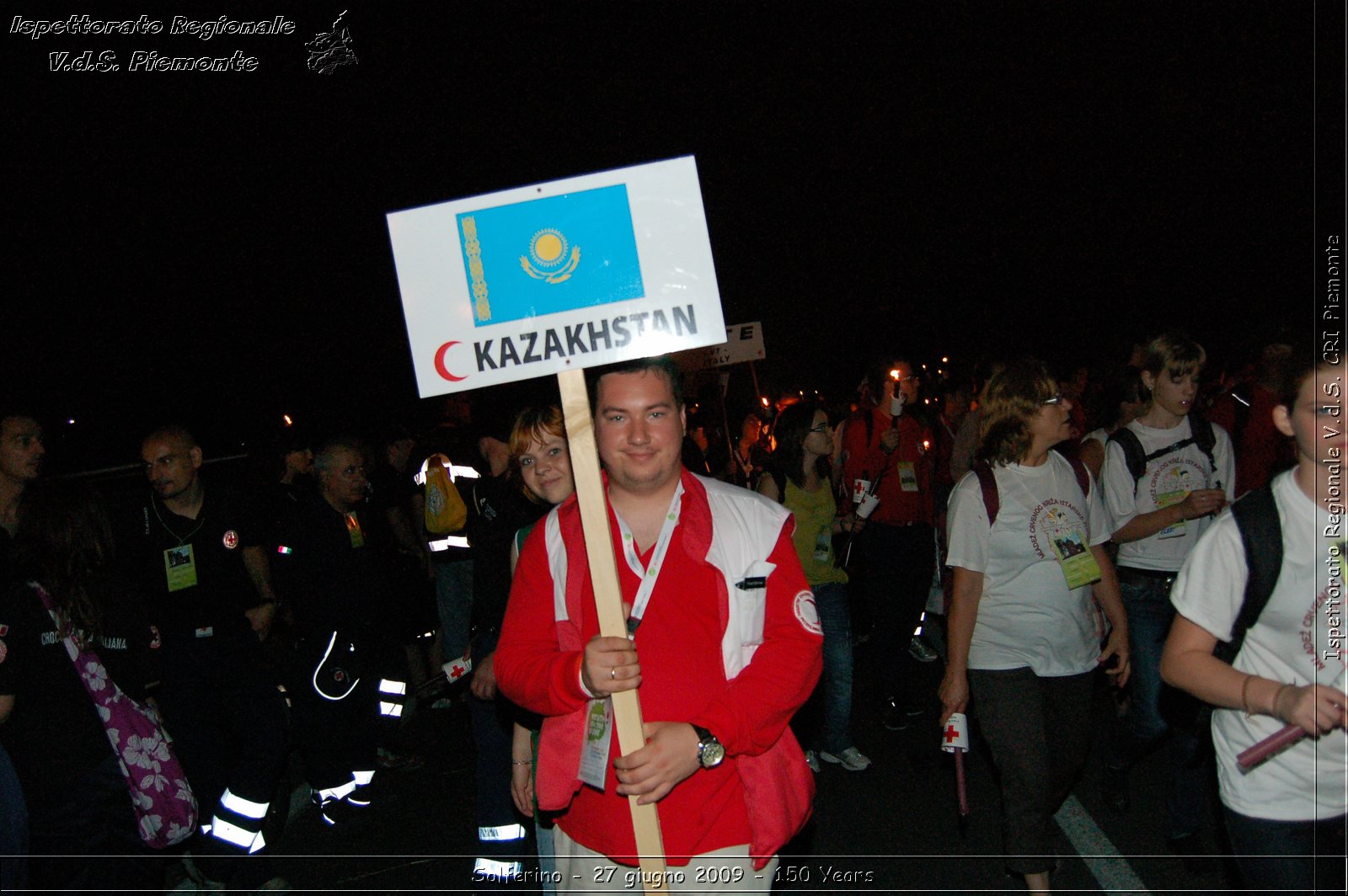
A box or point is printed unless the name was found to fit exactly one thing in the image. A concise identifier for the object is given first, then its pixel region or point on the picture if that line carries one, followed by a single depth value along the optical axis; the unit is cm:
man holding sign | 241
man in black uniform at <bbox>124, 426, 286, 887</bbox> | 469
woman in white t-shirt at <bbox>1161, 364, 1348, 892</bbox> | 238
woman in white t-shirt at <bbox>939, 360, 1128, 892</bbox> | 382
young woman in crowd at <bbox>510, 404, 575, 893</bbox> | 365
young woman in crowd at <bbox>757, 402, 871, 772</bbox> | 577
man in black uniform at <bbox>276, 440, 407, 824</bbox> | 567
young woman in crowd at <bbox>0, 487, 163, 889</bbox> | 357
